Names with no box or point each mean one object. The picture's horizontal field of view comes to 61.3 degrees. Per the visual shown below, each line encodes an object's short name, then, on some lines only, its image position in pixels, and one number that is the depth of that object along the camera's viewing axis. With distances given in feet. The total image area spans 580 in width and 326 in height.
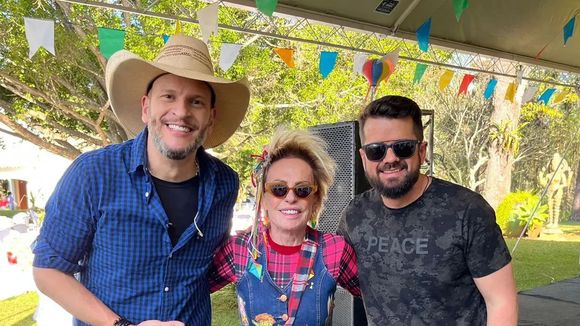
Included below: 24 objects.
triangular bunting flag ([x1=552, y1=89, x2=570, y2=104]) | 26.29
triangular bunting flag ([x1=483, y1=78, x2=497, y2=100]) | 23.30
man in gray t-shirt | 5.44
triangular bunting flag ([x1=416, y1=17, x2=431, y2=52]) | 15.62
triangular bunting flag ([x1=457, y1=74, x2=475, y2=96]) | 22.56
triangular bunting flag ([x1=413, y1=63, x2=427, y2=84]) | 21.21
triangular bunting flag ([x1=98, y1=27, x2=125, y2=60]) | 13.38
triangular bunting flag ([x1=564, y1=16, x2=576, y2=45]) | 16.20
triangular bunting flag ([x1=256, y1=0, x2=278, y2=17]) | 11.73
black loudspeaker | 11.16
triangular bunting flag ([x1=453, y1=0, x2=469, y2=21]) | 13.00
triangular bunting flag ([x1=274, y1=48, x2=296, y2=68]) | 18.94
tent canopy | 14.26
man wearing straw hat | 5.22
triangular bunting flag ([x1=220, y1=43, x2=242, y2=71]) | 16.28
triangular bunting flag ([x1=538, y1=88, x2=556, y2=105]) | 24.95
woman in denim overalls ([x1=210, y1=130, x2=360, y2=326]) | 5.57
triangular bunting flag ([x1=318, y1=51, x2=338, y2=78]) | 18.69
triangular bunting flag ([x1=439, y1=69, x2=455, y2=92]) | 22.03
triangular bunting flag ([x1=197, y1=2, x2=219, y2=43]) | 13.02
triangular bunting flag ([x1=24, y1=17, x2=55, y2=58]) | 12.76
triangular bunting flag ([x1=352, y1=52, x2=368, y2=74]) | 19.74
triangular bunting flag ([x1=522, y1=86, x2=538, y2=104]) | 23.55
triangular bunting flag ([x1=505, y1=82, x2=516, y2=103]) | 23.06
